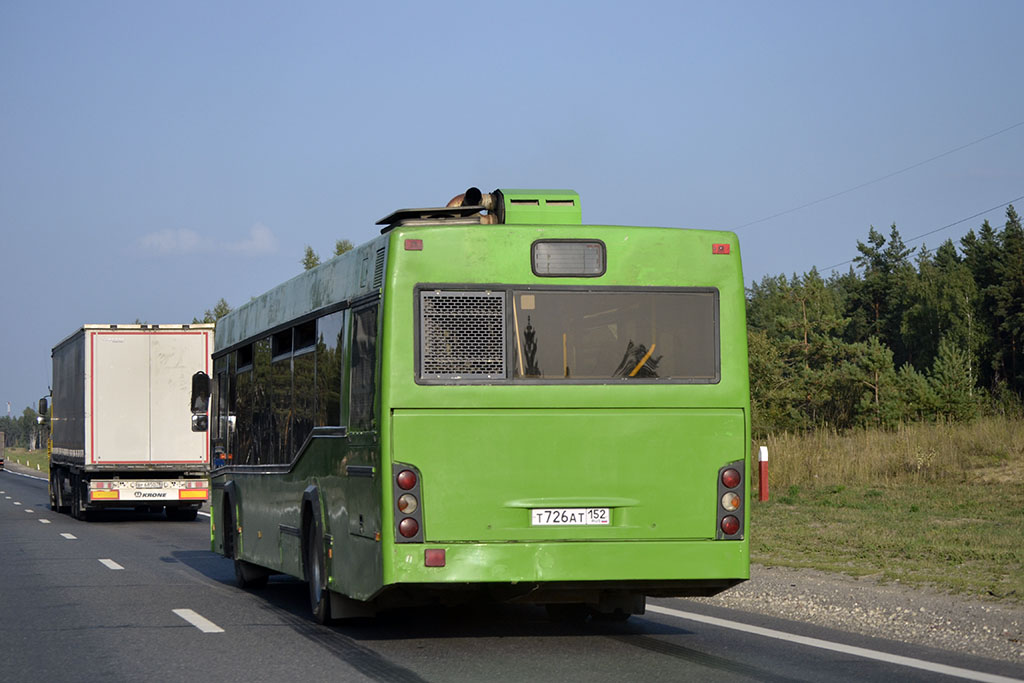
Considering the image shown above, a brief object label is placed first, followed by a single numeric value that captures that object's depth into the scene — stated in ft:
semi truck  94.12
